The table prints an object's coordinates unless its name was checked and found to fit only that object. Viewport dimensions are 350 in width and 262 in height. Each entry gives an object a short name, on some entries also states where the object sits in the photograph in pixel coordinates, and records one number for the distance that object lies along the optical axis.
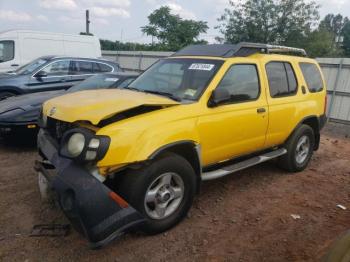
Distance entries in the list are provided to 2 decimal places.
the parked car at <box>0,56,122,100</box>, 8.49
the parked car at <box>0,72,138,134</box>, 5.75
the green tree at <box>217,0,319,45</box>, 25.05
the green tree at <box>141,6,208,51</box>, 31.08
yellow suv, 3.12
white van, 12.66
